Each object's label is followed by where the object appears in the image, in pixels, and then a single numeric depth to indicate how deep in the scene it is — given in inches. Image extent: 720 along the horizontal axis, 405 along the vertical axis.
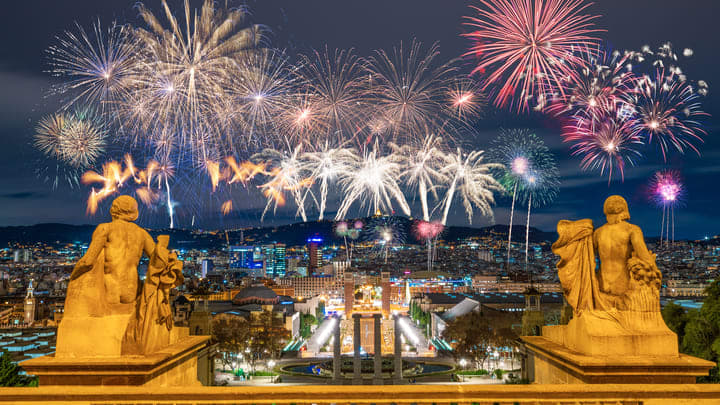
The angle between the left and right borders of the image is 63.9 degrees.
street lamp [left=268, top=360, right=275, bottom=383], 2315.3
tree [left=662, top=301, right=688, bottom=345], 1374.3
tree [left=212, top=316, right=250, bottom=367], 2244.1
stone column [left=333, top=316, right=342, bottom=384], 2216.4
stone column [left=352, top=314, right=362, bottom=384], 2247.5
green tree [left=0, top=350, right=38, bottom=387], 778.8
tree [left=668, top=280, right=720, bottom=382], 1033.5
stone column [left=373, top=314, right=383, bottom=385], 2144.7
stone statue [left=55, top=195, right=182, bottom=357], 282.0
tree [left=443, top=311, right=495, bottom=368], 2220.7
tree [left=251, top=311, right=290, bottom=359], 2444.0
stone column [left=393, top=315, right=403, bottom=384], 2158.7
